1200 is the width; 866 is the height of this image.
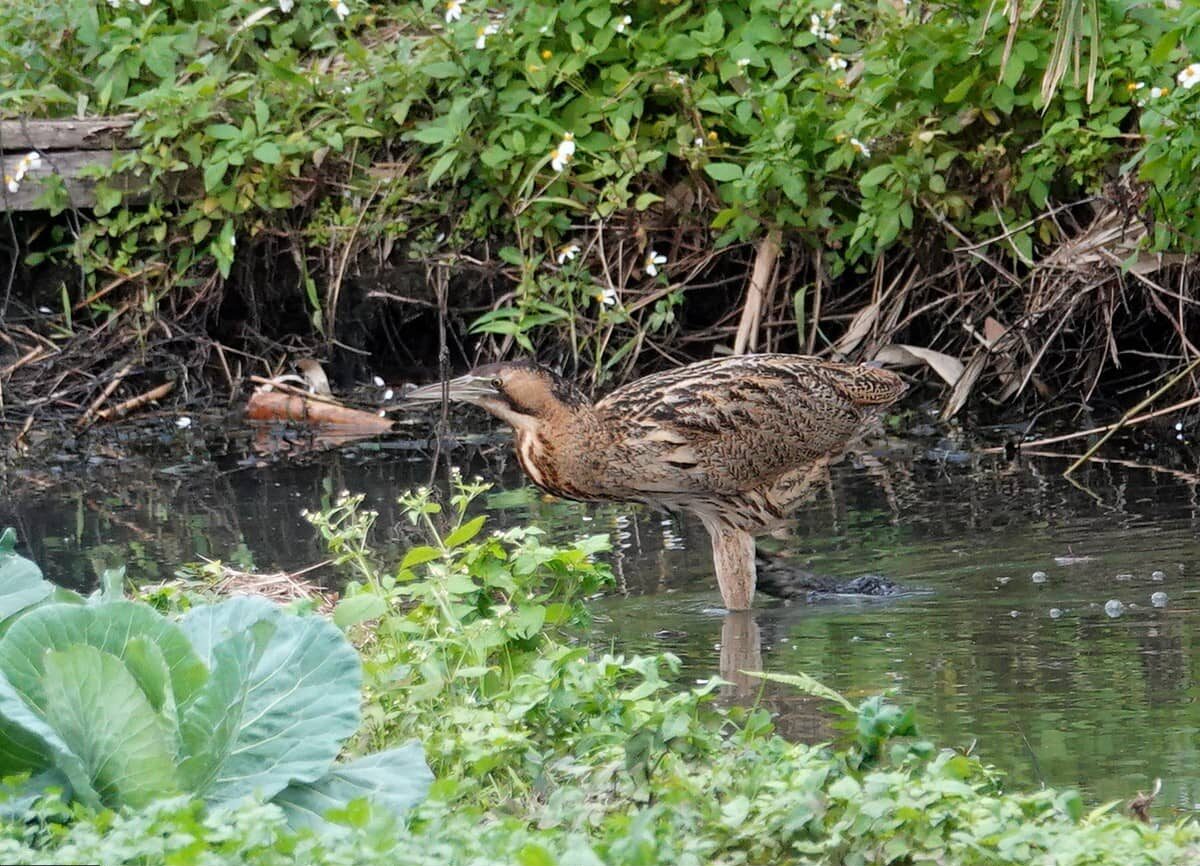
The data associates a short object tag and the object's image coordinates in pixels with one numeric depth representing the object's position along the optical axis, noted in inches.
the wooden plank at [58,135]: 924.0
